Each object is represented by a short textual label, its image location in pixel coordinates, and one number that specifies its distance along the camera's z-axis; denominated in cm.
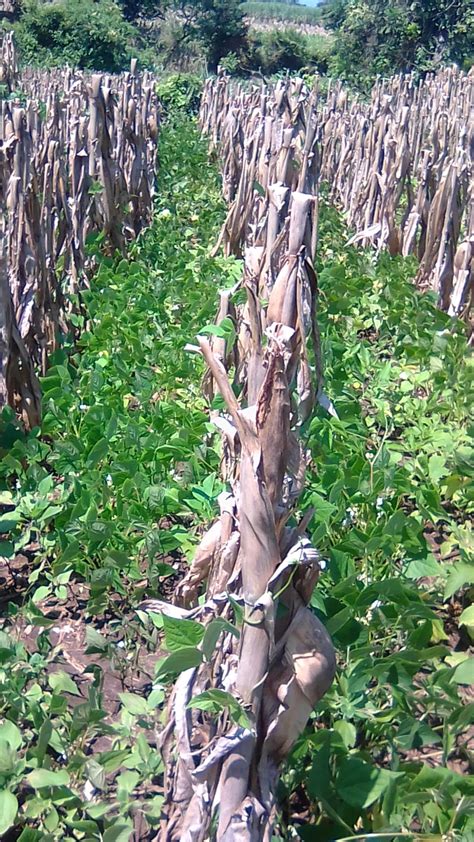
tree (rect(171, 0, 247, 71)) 3639
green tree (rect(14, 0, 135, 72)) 2733
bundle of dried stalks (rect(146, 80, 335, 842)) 132
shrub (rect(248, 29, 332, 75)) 3431
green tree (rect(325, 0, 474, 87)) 2672
